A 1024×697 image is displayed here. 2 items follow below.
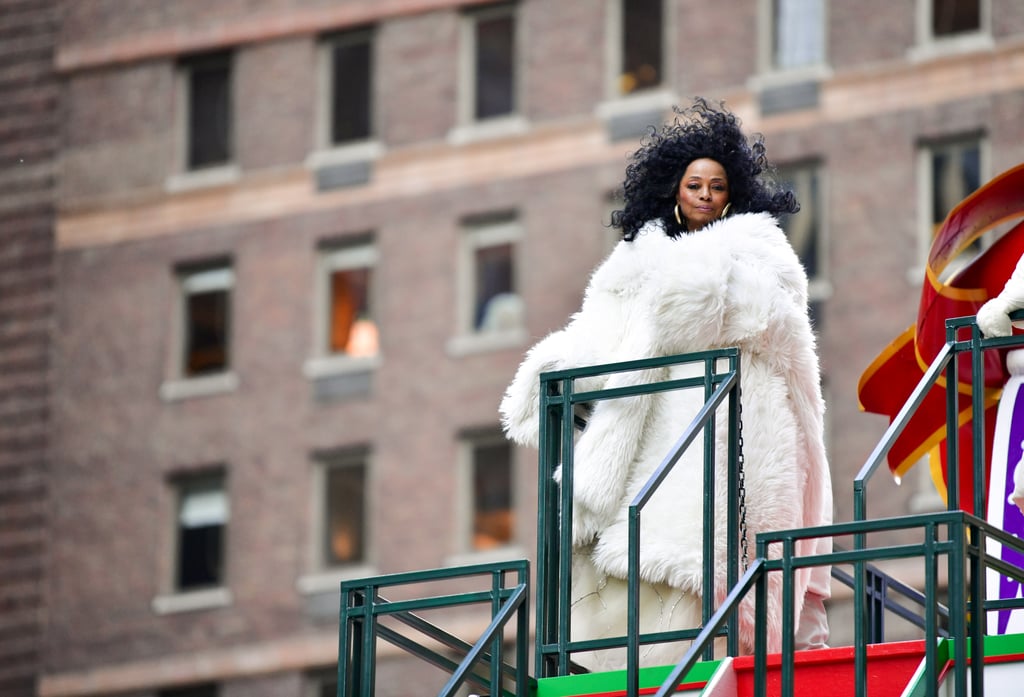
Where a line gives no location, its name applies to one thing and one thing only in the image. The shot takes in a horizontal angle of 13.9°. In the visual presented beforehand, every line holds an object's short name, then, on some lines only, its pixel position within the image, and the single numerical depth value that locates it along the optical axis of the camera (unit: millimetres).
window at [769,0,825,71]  54216
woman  15093
